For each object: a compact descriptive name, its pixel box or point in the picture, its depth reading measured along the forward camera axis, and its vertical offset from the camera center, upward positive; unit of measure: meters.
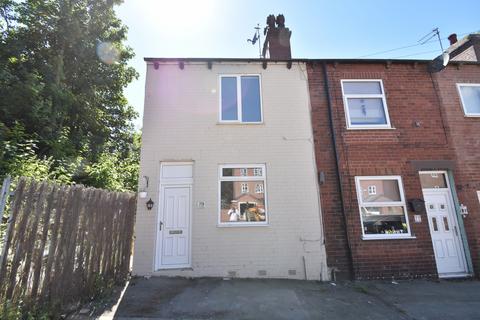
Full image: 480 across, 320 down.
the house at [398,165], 6.62 +1.49
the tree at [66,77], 10.74 +8.11
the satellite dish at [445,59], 7.56 +4.71
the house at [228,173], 6.44 +1.38
